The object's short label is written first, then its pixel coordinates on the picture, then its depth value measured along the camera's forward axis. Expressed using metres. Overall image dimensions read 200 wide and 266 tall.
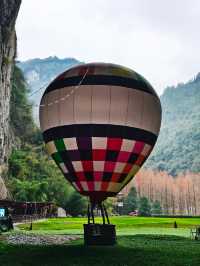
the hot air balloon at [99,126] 17.17
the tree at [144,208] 98.59
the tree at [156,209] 110.38
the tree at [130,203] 106.38
